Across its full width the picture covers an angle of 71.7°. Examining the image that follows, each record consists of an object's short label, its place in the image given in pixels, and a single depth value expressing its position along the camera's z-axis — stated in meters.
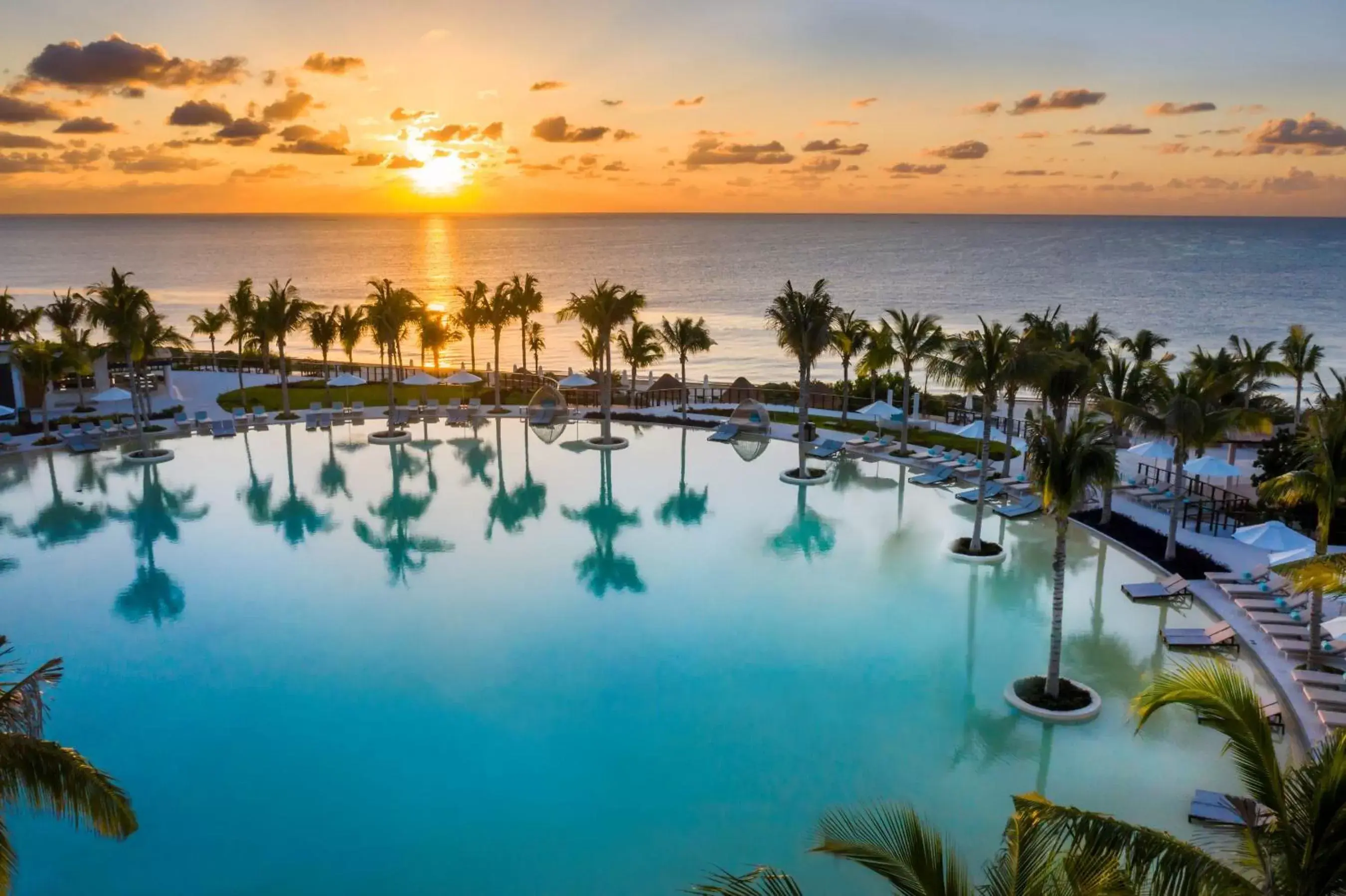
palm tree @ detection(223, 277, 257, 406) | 42.50
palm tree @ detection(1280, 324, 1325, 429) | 34.03
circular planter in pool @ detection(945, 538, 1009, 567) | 23.70
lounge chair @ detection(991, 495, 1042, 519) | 27.36
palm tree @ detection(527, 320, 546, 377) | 48.47
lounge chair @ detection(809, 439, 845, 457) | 34.59
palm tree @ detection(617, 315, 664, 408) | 42.75
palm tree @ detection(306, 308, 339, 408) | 45.88
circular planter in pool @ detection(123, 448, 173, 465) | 34.44
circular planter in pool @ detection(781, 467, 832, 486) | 31.69
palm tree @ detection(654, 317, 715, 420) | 40.78
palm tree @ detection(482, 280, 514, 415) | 43.97
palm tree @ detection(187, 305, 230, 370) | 47.69
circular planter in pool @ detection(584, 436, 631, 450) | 37.22
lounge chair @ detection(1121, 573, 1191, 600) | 20.75
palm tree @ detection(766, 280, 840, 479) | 30.06
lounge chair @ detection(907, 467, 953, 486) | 31.16
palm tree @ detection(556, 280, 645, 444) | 36.69
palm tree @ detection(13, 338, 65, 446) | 35.75
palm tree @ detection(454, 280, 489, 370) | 45.16
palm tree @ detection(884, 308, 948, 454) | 32.31
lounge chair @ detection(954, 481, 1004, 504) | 29.12
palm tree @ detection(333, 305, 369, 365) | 45.91
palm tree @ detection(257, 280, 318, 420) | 41.22
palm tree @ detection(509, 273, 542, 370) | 44.47
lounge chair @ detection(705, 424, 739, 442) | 38.41
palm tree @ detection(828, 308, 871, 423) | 38.75
